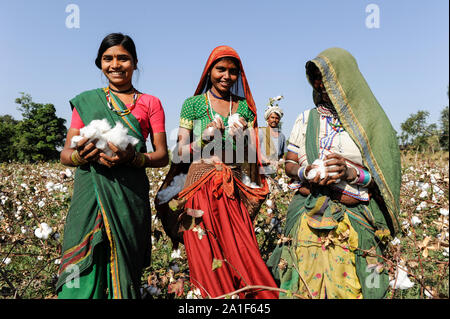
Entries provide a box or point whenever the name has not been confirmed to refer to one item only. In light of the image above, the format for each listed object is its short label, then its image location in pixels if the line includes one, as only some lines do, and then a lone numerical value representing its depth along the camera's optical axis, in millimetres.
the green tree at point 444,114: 48388
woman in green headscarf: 2053
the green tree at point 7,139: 41062
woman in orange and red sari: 2371
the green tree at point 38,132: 42656
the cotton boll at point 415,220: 2444
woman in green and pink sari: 1902
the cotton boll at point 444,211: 1995
